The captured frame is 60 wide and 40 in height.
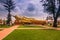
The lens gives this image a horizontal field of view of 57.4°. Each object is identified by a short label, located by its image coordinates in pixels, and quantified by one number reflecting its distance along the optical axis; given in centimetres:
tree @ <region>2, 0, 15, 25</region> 1732
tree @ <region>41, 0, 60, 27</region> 1309
